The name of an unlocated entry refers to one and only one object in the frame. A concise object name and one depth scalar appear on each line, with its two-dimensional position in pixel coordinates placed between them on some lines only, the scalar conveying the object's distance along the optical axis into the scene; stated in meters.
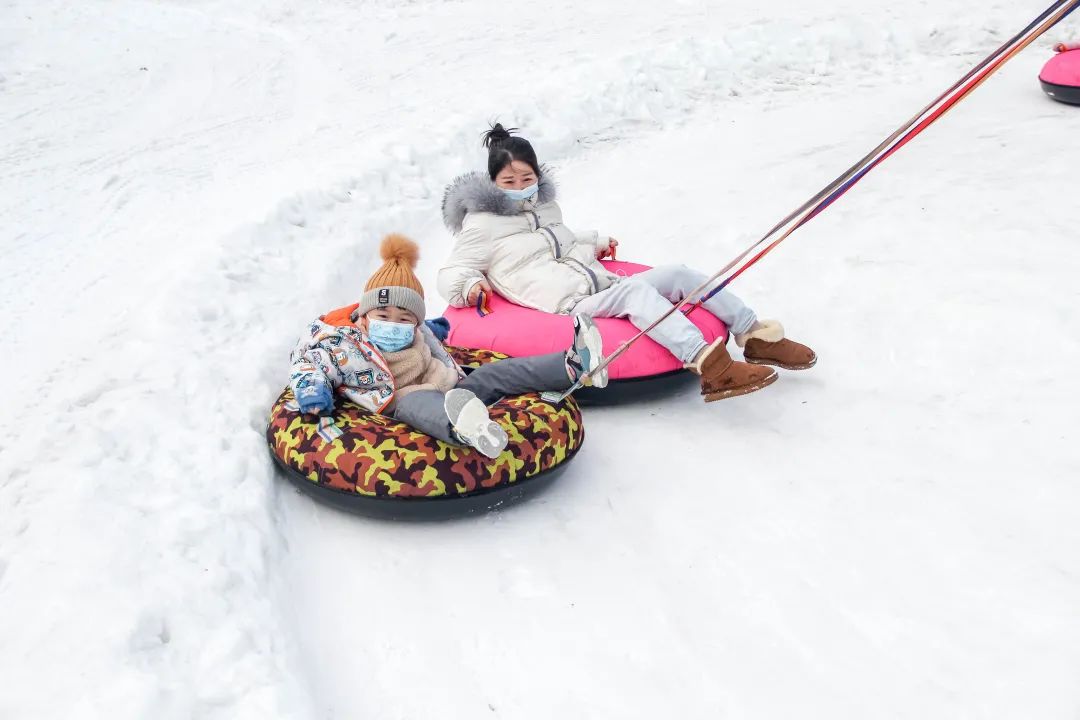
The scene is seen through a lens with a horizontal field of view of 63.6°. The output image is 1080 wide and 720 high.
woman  3.99
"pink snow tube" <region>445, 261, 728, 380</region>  3.92
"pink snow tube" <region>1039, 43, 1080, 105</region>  6.75
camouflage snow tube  3.09
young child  3.32
